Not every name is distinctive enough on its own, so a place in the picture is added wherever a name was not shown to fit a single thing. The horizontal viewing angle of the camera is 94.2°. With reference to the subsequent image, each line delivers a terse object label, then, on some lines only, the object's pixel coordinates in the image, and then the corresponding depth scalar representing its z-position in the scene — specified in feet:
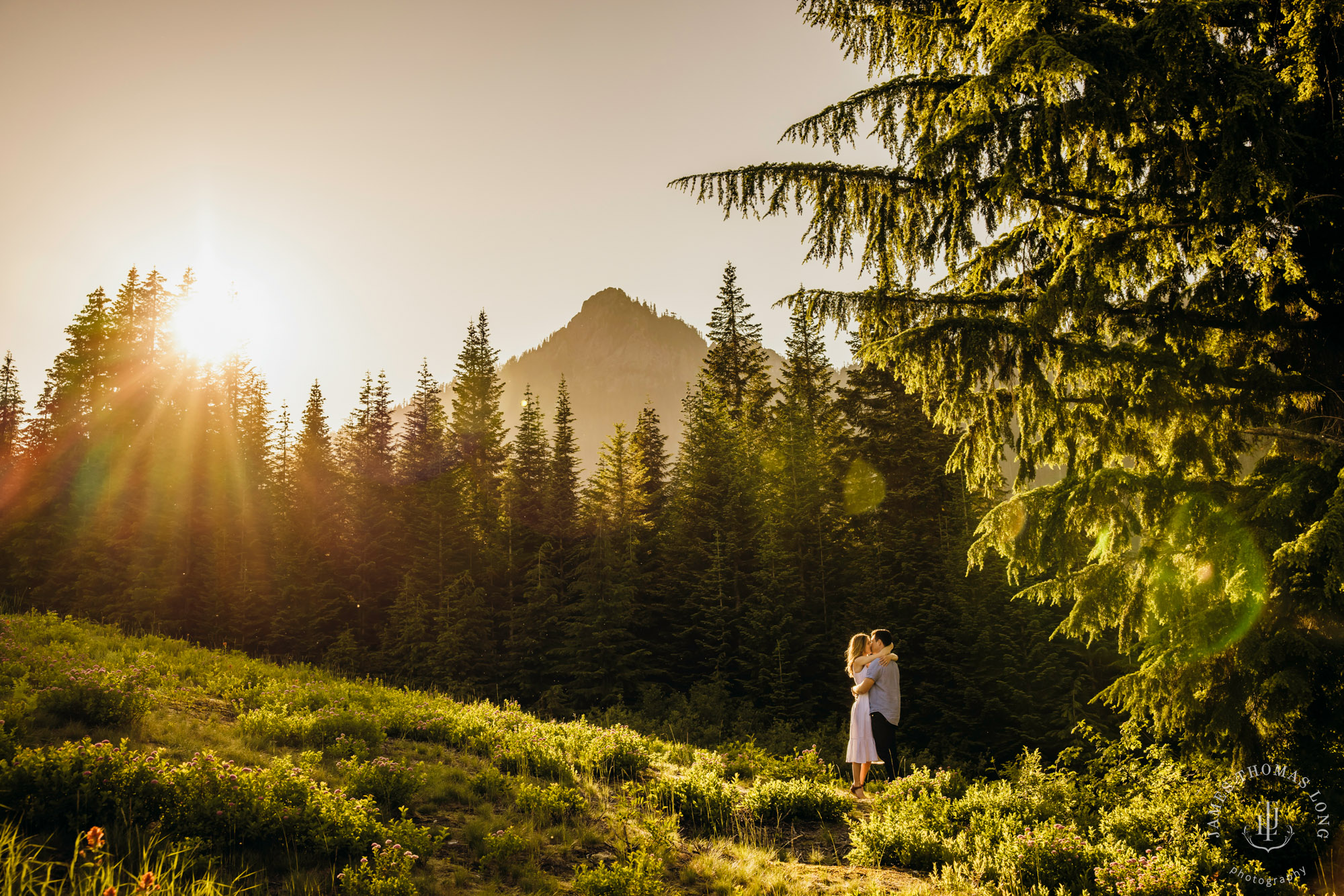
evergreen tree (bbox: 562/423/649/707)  84.64
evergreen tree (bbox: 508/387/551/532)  98.68
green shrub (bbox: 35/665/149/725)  21.90
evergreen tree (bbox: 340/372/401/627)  100.73
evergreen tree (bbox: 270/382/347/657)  96.94
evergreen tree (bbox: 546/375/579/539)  97.14
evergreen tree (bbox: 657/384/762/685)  85.10
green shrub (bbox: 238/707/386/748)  25.14
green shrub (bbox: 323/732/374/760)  24.26
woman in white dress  28.84
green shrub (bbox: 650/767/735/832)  23.24
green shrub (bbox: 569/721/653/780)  27.61
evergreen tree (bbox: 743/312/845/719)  78.43
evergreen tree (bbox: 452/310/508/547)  102.47
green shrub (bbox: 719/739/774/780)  32.17
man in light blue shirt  29.58
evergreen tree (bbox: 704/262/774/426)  114.93
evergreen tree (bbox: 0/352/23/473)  119.18
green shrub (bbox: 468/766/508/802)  23.29
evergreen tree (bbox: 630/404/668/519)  103.45
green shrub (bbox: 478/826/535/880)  17.47
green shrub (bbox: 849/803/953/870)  19.84
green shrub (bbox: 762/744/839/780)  31.48
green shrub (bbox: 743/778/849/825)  24.62
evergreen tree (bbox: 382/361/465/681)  92.53
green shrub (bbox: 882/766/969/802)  25.98
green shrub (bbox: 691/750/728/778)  29.73
